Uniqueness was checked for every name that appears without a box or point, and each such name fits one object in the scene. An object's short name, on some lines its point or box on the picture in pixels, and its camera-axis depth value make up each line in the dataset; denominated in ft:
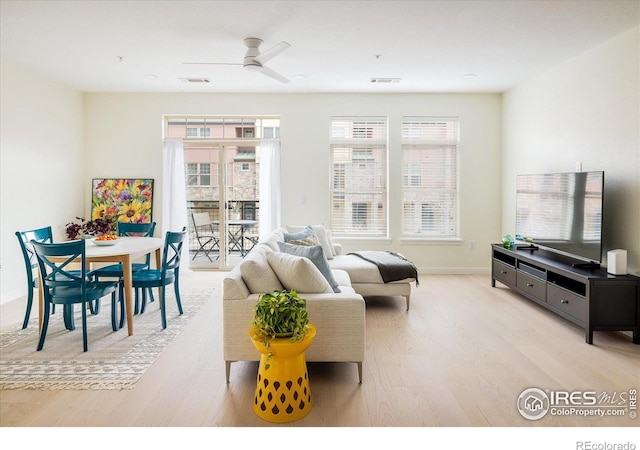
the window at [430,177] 19.65
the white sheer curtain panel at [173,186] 19.45
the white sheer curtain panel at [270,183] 19.42
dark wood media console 10.39
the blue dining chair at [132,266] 12.11
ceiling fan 11.85
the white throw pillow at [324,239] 15.55
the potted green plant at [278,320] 6.76
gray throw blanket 13.38
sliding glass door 19.84
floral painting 19.38
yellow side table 6.72
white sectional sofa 8.18
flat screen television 11.71
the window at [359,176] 19.66
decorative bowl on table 11.81
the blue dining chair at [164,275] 11.59
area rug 8.28
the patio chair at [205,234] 20.26
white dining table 10.45
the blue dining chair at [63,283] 9.52
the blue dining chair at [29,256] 10.84
